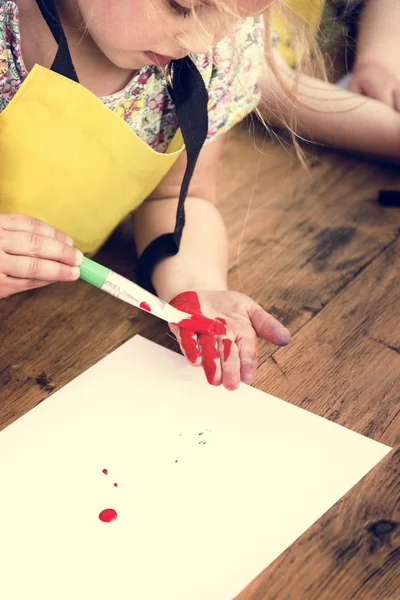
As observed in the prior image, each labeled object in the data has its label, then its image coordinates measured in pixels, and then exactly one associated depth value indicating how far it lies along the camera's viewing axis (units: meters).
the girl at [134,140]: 0.88
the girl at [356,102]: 1.14
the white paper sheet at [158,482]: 0.76
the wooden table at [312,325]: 0.77
